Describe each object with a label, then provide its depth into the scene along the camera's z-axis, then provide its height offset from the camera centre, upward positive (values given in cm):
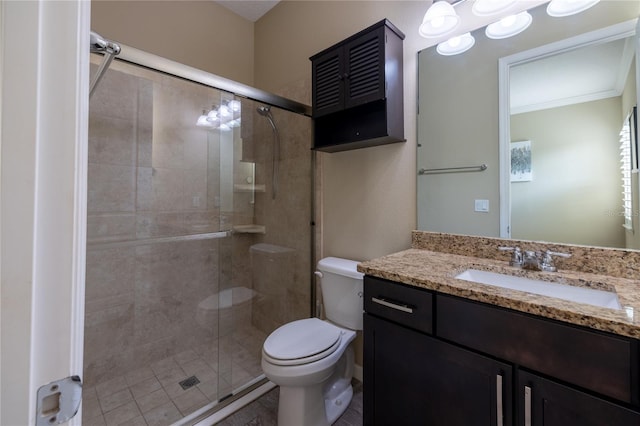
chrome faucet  112 -17
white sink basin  93 -26
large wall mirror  107 +38
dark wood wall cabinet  146 +70
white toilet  131 -66
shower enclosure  180 -18
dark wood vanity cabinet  69 -44
